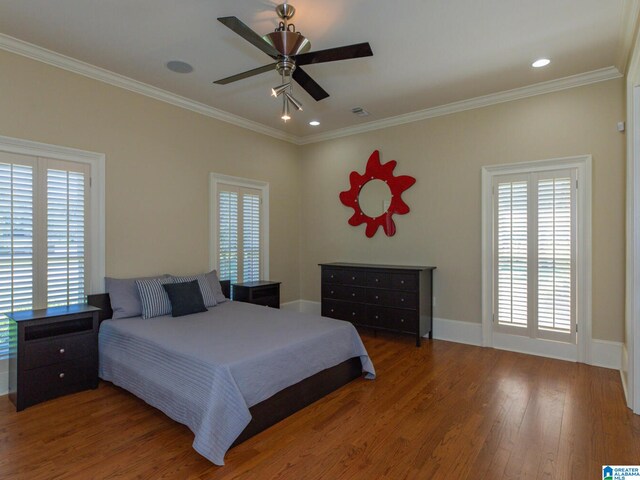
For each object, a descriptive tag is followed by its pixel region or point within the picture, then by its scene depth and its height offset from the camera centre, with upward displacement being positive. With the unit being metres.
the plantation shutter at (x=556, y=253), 3.91 -0.12
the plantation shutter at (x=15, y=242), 3.15 -0.02
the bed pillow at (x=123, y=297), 3.57 -0.57
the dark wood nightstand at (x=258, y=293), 4.84 -0.72
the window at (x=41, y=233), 3.18 +0.07
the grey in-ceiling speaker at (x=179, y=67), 3.55 +1.75
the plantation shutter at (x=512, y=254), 4.18 -0.15
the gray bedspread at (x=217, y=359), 2.27 -0.89
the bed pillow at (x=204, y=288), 4.09 -0.55
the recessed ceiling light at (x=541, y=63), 3.49 +1.76
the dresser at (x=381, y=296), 4.48 -0.73
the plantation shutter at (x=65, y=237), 3.44 +0.03
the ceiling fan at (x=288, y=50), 2.38 +1.31
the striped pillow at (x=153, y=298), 3.62 -0.59
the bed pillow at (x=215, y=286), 4.34 -0.55
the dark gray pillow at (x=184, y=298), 3.71 -0.61
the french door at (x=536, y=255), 3.92 -0.15
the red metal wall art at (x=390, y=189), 5.12 +0.72
